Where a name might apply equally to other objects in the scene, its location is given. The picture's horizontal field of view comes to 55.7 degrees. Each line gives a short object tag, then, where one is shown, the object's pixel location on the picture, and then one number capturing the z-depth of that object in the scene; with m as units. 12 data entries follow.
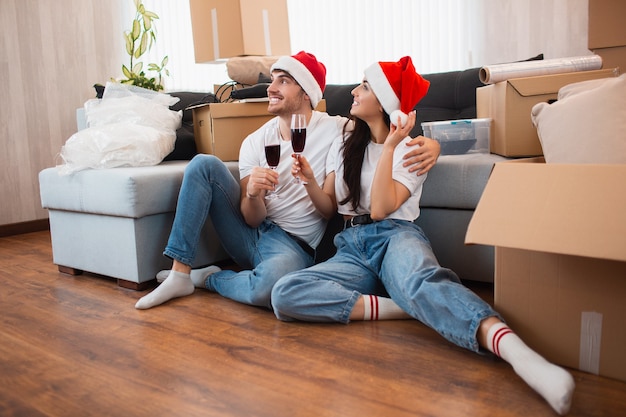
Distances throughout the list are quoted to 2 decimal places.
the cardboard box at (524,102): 2.05
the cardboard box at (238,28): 3.27
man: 2.03
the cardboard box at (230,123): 2.53
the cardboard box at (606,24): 2.41
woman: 1.52
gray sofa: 2.04
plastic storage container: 2.30
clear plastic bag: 2.39
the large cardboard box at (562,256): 1.19
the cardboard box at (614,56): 2.44
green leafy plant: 3.50
